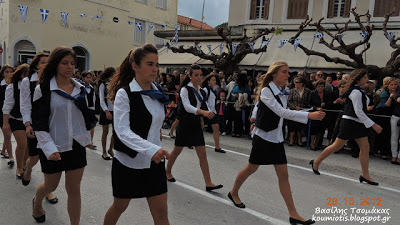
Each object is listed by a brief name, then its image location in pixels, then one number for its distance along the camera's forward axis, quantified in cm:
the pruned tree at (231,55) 1525
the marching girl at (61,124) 327
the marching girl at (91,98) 681
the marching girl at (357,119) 554
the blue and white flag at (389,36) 1184
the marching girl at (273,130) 402
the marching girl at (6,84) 613
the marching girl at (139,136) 265
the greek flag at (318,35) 1369
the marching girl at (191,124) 509
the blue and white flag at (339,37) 1202
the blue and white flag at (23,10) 1535
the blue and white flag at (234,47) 1499
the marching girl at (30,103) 405
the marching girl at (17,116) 525
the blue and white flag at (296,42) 1317
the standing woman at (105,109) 668
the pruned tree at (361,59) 1170
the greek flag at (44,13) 1482
